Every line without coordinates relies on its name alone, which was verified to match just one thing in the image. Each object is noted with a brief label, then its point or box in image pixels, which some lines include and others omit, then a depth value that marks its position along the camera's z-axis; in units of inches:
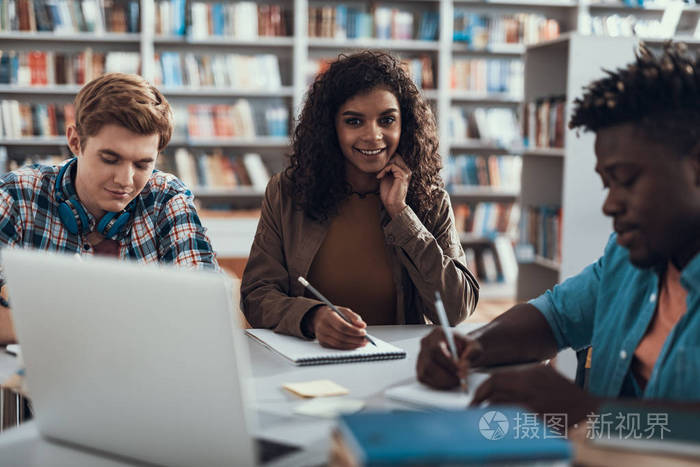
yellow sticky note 43.9
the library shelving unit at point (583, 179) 134.2
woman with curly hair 69.0
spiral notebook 51.9
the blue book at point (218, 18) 190.5
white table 35.5
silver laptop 29.0
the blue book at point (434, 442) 23.9
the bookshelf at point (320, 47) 189.2
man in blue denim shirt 38.7
